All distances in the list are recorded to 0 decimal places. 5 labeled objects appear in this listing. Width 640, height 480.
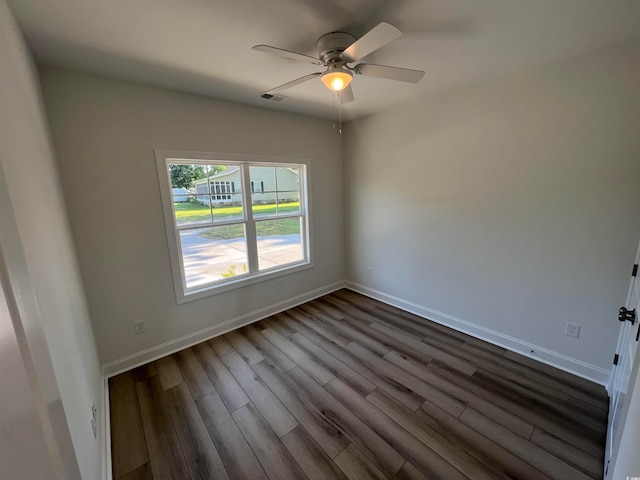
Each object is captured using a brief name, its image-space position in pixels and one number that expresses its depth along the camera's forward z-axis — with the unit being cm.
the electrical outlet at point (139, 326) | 241
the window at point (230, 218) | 260
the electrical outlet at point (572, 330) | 216
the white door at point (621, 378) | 127
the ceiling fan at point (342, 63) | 152
